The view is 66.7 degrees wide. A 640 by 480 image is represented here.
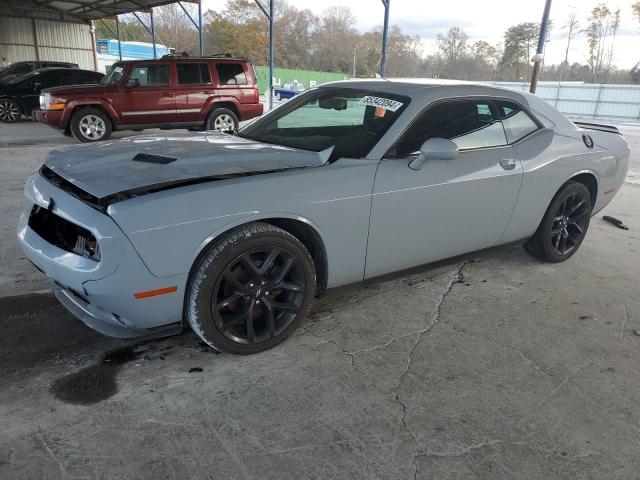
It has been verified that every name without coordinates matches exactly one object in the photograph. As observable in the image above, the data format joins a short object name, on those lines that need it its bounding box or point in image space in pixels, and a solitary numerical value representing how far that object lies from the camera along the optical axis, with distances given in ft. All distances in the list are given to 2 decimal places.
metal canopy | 72.02
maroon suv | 32.96
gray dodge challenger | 7.74
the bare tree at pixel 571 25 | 195.00
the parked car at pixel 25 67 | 49.46
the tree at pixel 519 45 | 235.40
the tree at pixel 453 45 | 231.71
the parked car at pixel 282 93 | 95.35
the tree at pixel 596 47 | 189.78
